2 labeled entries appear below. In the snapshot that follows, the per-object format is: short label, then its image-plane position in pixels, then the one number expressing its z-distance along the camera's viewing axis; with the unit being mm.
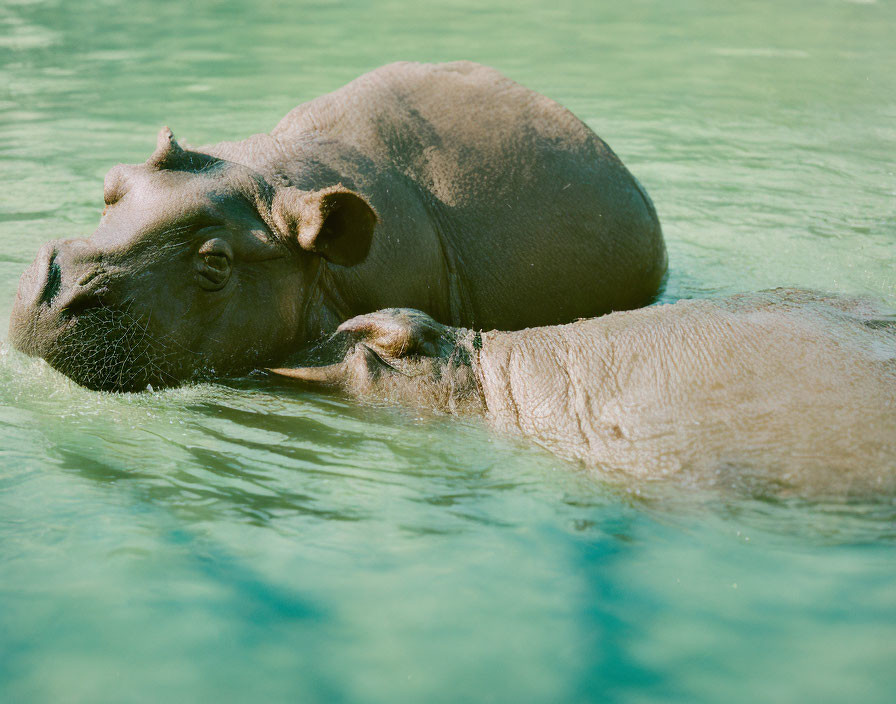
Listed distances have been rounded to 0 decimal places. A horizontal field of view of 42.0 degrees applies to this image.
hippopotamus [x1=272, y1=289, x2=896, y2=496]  3877
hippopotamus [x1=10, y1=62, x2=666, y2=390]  4480
